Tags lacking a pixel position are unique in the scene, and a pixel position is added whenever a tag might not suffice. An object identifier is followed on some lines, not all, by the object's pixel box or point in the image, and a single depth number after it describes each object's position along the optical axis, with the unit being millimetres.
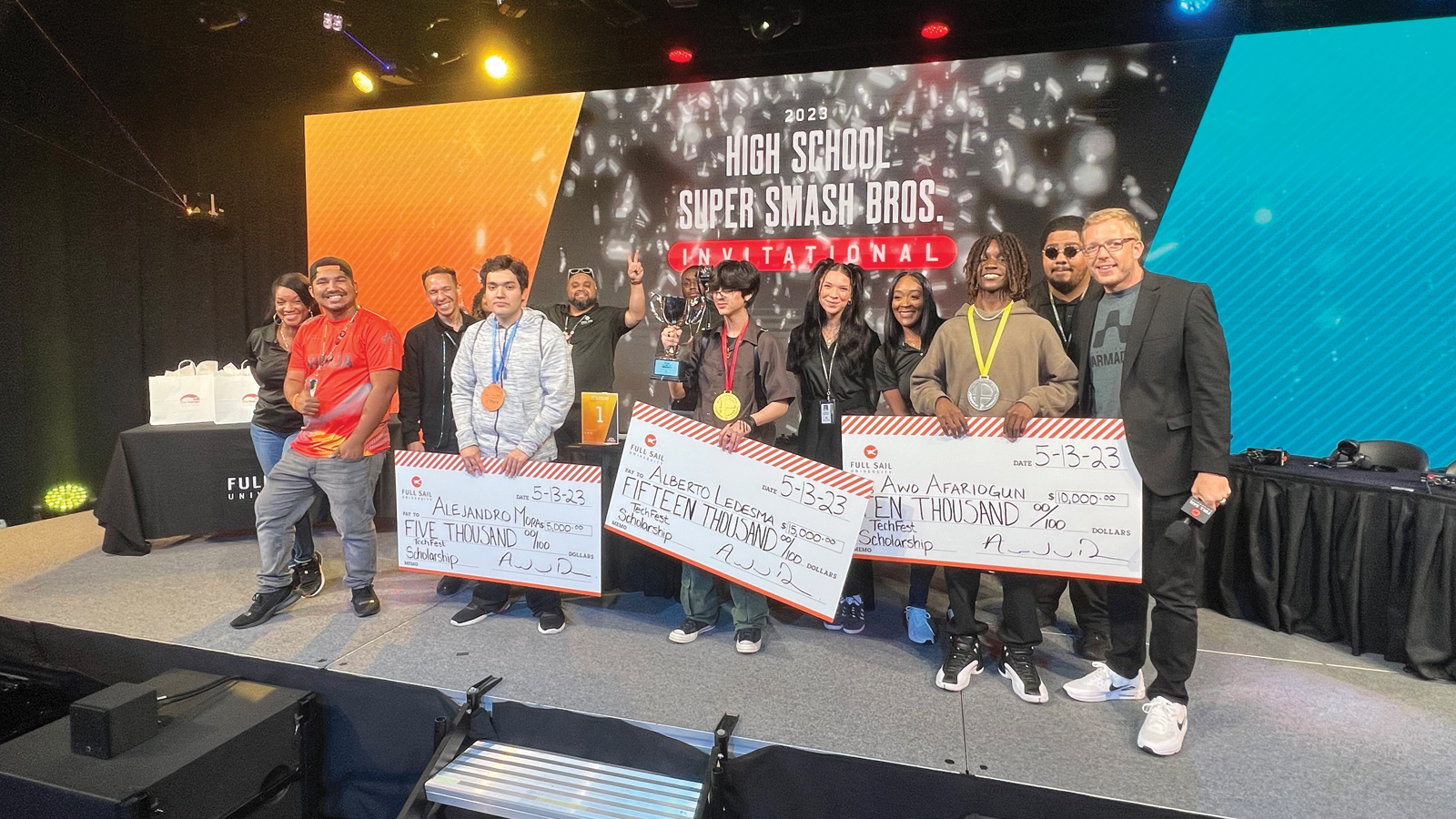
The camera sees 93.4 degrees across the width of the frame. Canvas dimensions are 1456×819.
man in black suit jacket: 1999
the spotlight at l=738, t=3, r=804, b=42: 4348
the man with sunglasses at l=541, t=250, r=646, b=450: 3930
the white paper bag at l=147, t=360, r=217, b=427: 4336
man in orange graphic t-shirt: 2850
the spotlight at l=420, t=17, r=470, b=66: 4922
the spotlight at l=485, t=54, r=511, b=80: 5105
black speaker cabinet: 1571
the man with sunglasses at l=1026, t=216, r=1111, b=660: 2783
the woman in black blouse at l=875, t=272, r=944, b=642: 2936
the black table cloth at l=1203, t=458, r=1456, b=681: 2561
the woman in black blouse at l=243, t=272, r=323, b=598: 3215
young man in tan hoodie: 2336
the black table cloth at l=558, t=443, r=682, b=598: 3271
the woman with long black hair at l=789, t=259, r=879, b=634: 2885
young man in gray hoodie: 2826
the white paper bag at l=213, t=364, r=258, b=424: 4387
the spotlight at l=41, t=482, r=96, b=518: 4977
